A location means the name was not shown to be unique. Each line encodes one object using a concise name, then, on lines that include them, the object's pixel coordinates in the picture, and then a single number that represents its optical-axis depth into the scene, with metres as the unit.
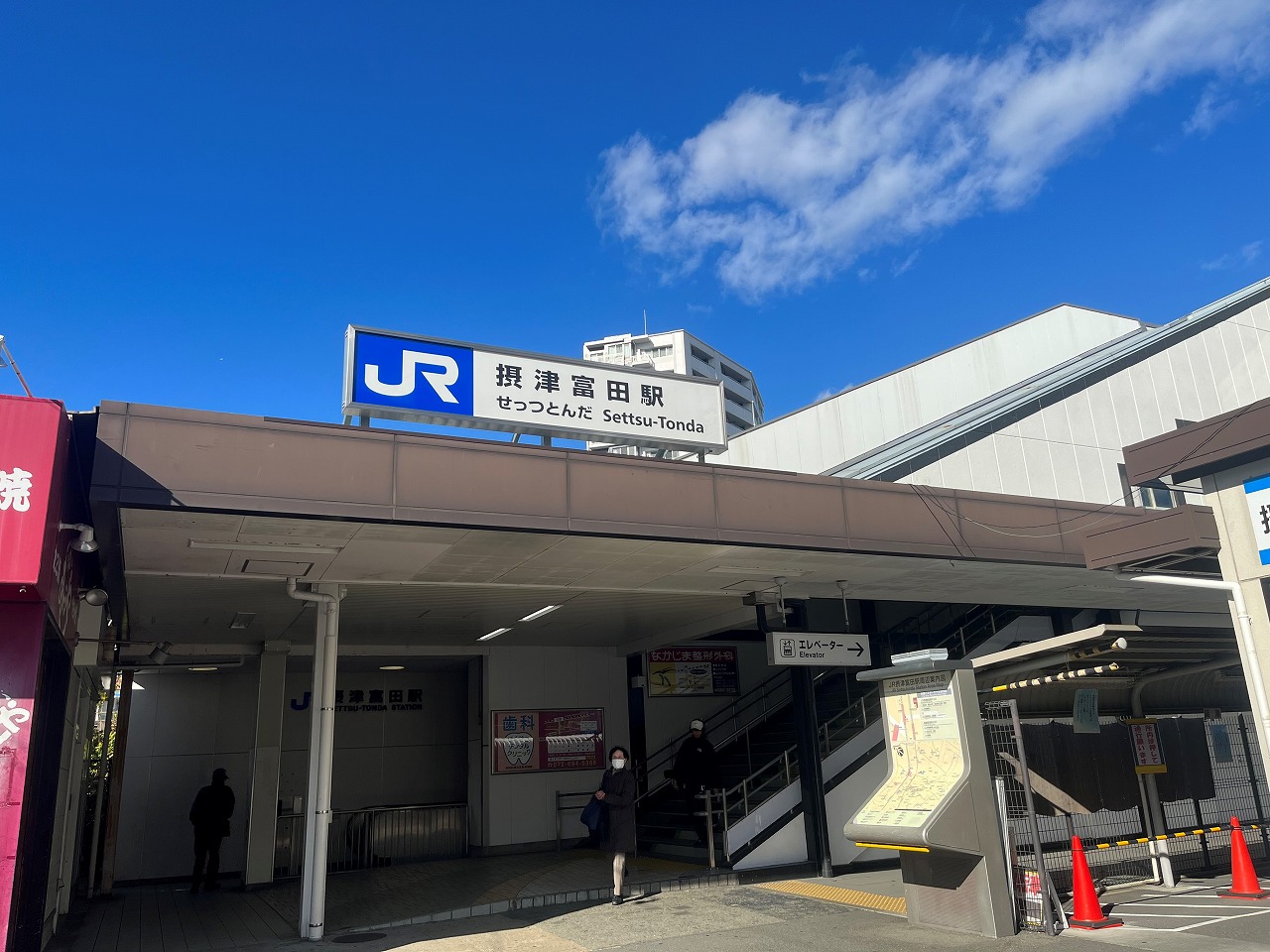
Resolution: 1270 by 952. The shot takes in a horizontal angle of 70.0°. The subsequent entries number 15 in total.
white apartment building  98.81
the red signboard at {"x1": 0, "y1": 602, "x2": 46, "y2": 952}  5.90
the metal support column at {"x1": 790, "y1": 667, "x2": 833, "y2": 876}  12.64
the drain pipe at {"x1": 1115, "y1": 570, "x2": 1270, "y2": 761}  9.29
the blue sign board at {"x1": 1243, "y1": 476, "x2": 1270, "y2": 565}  9.40
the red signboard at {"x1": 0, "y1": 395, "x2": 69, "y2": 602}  5.67
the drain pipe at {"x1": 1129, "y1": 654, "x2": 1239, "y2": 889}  10.09
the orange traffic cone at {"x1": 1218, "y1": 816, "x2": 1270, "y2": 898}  9.23
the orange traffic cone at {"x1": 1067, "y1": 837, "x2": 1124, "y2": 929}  8.33
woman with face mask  10.88
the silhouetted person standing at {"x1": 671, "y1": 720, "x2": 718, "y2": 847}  13.91
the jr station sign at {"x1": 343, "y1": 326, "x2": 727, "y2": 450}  9.34
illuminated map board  8.55
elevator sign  11.58
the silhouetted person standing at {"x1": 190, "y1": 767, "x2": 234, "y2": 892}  13.70
